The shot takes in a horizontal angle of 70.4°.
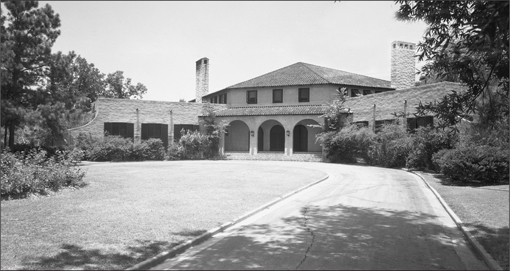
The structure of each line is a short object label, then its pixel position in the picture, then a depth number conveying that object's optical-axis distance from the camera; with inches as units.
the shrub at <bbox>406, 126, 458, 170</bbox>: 802.2
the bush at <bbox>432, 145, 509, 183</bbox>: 583.5
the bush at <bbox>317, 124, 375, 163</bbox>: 1085.8
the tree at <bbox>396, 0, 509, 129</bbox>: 271.3
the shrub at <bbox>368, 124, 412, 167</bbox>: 929.5
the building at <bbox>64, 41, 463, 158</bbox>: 1288.1
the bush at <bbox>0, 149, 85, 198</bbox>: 334.9
